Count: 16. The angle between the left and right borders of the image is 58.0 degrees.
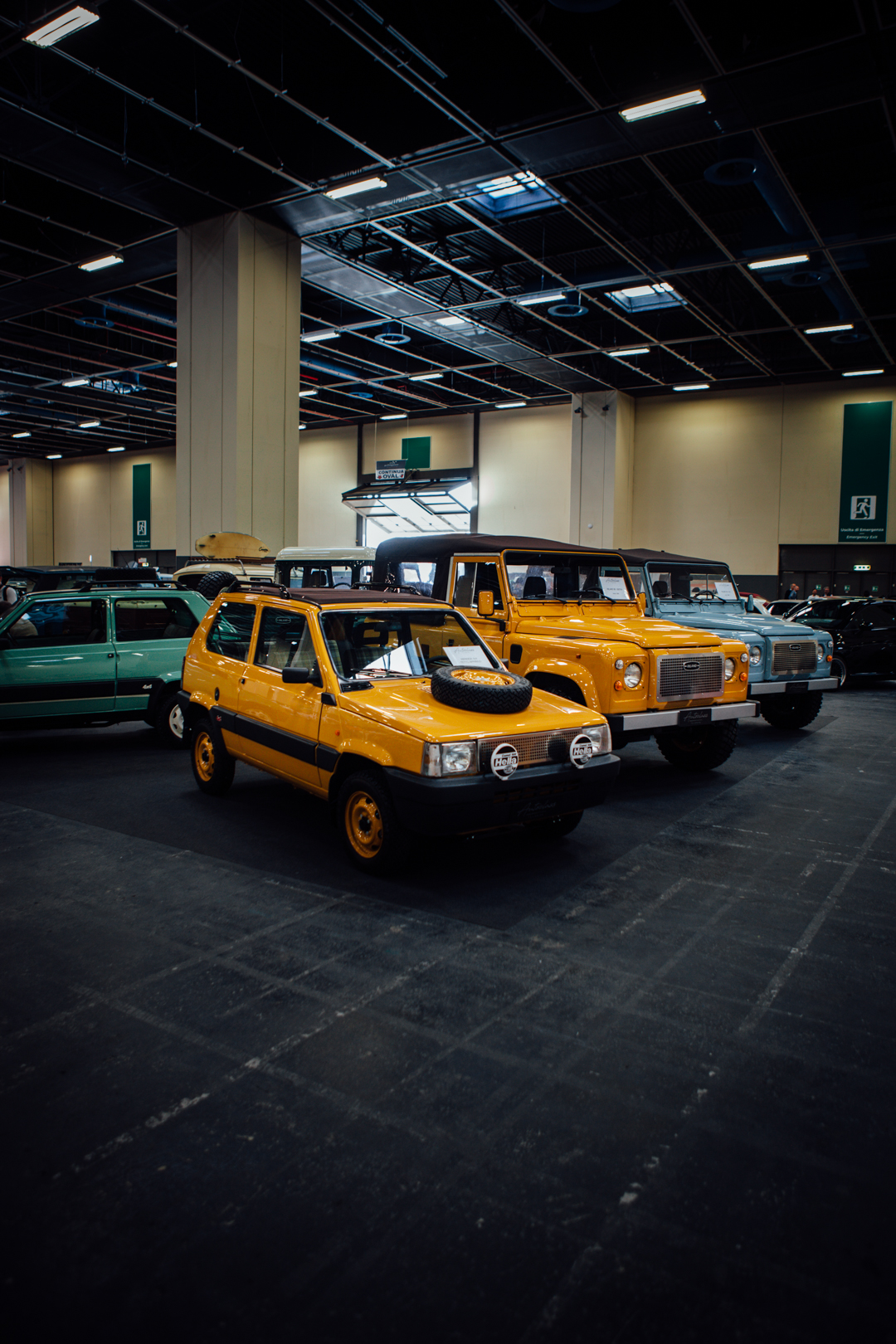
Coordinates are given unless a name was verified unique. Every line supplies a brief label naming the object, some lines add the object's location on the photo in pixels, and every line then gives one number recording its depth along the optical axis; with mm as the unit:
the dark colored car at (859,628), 13820
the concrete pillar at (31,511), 40531
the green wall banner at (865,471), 22266
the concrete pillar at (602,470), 25078
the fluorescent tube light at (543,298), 17422
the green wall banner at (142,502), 37469
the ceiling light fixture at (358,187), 12023
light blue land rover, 9117
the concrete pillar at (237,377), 13516
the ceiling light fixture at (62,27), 8836
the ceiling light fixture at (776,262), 15086
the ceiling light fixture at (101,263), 15797
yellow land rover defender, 6562
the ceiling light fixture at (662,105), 10094
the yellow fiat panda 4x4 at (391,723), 4418
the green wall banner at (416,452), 29672
